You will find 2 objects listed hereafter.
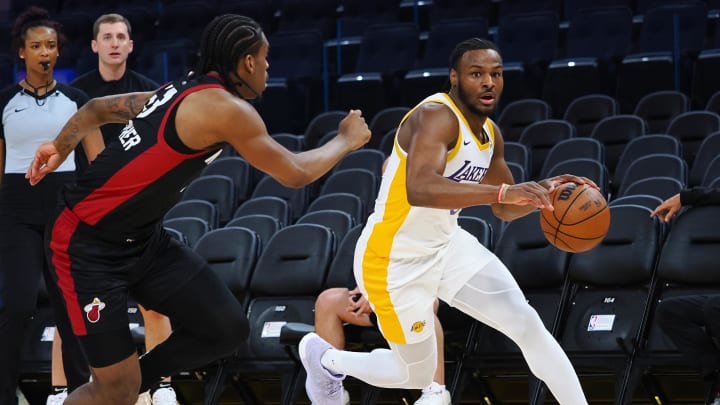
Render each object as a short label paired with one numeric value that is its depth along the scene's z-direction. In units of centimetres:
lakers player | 911
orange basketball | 919
